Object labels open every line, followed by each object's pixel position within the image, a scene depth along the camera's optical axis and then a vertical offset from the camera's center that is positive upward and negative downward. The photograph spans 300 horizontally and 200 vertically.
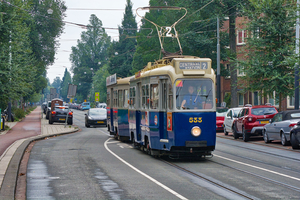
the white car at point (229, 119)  27.78 -0.72
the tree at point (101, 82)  96.25 +5.30
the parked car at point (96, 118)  38.78 -0.83
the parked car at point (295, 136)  18.22 -1.11
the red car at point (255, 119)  23.45 -0.58
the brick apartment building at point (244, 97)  44.75 +1.13
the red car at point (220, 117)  32.91 -0.67
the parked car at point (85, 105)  101.07 +0.56
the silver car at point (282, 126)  19.86 -0.79
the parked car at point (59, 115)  40.25 -0.60
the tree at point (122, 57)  88.38 +9.31
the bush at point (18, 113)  47.91 -0.52
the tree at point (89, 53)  119.12 +13.63
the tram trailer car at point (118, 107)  21.00 +0.03
